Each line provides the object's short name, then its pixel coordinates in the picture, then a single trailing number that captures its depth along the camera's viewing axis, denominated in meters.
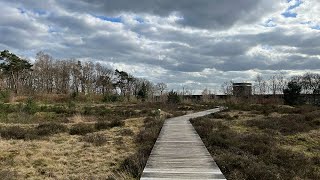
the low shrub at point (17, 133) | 10.55
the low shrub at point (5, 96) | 25.59
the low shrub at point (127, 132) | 11.04
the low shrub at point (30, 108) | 19.07
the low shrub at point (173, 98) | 32.89
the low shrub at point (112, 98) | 36.47
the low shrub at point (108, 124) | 12.76
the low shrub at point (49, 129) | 11.31
